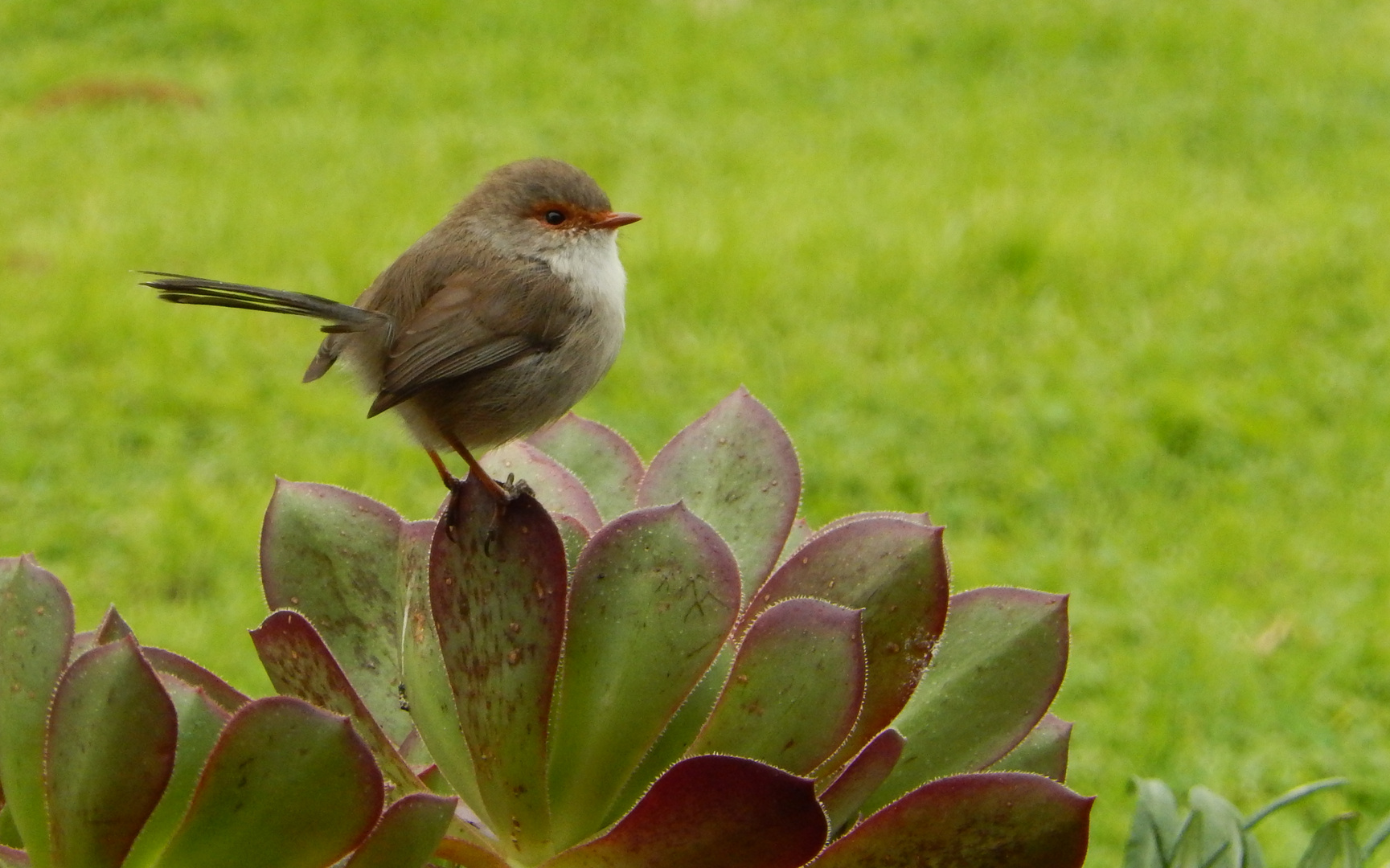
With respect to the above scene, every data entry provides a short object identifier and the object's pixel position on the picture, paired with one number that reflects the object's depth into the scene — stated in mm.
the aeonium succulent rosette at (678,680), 4297
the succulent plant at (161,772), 4273
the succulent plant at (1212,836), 4372
